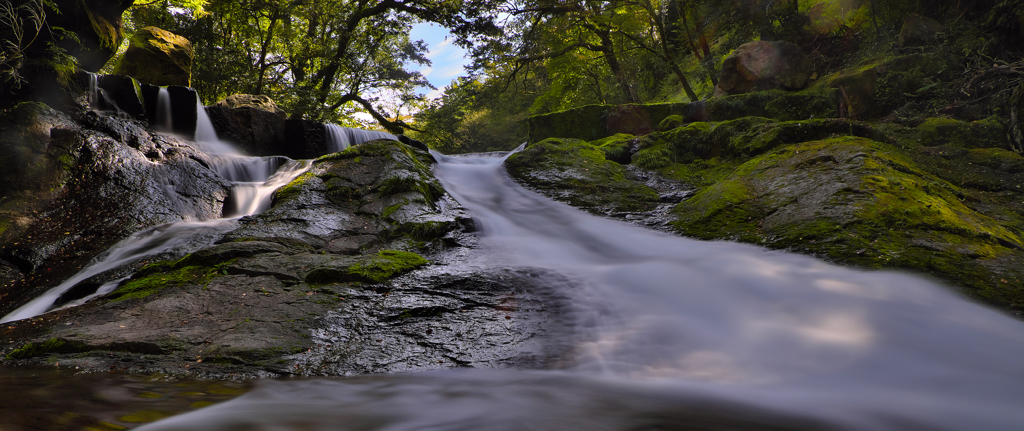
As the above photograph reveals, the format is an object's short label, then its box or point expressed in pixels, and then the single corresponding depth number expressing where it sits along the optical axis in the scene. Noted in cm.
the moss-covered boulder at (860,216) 371
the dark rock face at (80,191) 521
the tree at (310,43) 1395
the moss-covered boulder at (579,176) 749
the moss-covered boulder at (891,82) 791
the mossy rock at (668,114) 978
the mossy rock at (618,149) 959
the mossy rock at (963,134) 645
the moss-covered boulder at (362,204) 552
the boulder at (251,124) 963
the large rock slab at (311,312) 267
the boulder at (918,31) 862
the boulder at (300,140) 1122
